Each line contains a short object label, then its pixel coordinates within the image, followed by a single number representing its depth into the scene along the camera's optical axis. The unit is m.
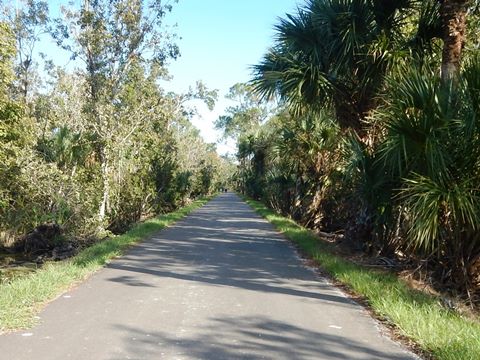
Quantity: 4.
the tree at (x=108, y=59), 19.61
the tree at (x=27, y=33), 22.56
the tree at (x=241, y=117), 62.11
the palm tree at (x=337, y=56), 11.83
